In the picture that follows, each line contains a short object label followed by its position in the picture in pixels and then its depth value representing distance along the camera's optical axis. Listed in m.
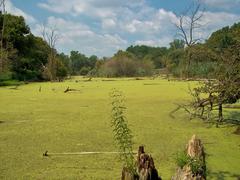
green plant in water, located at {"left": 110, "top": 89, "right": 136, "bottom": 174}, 2.61
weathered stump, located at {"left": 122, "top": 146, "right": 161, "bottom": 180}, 2.41
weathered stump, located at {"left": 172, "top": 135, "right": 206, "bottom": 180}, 2.25
